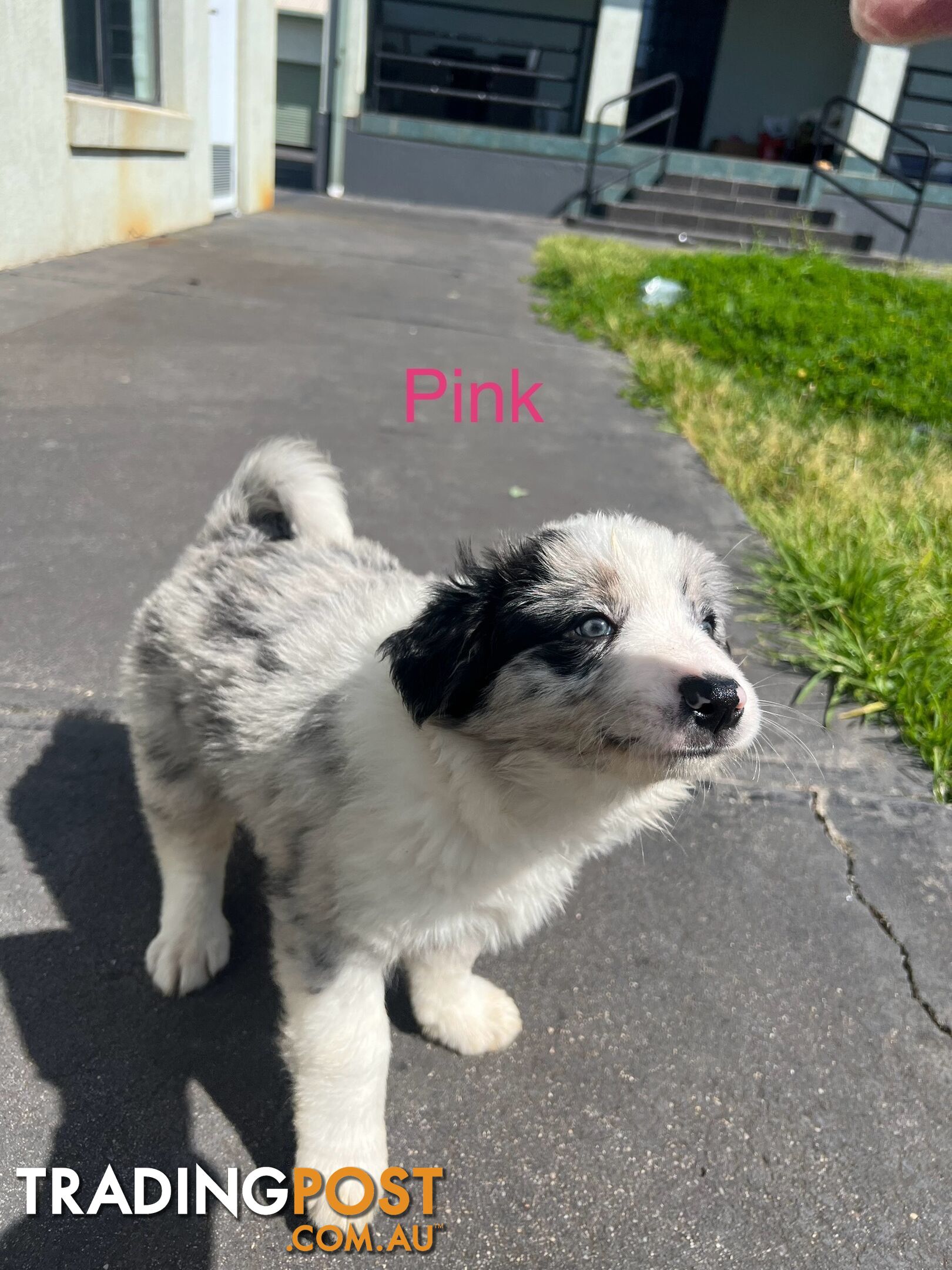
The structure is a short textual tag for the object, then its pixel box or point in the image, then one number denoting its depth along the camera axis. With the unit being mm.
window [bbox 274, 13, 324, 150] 19688
